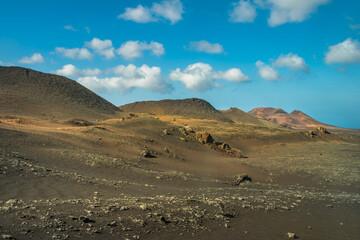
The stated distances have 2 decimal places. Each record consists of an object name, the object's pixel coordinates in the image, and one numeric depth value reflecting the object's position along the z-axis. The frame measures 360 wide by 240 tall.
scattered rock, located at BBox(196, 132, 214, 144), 28.33
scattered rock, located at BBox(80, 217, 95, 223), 5.83
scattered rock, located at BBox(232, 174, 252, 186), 14.38
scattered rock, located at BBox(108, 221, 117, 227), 5.92
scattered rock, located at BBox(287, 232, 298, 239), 6.57
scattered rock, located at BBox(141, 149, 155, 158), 18.02
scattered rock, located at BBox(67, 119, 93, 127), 34.39
